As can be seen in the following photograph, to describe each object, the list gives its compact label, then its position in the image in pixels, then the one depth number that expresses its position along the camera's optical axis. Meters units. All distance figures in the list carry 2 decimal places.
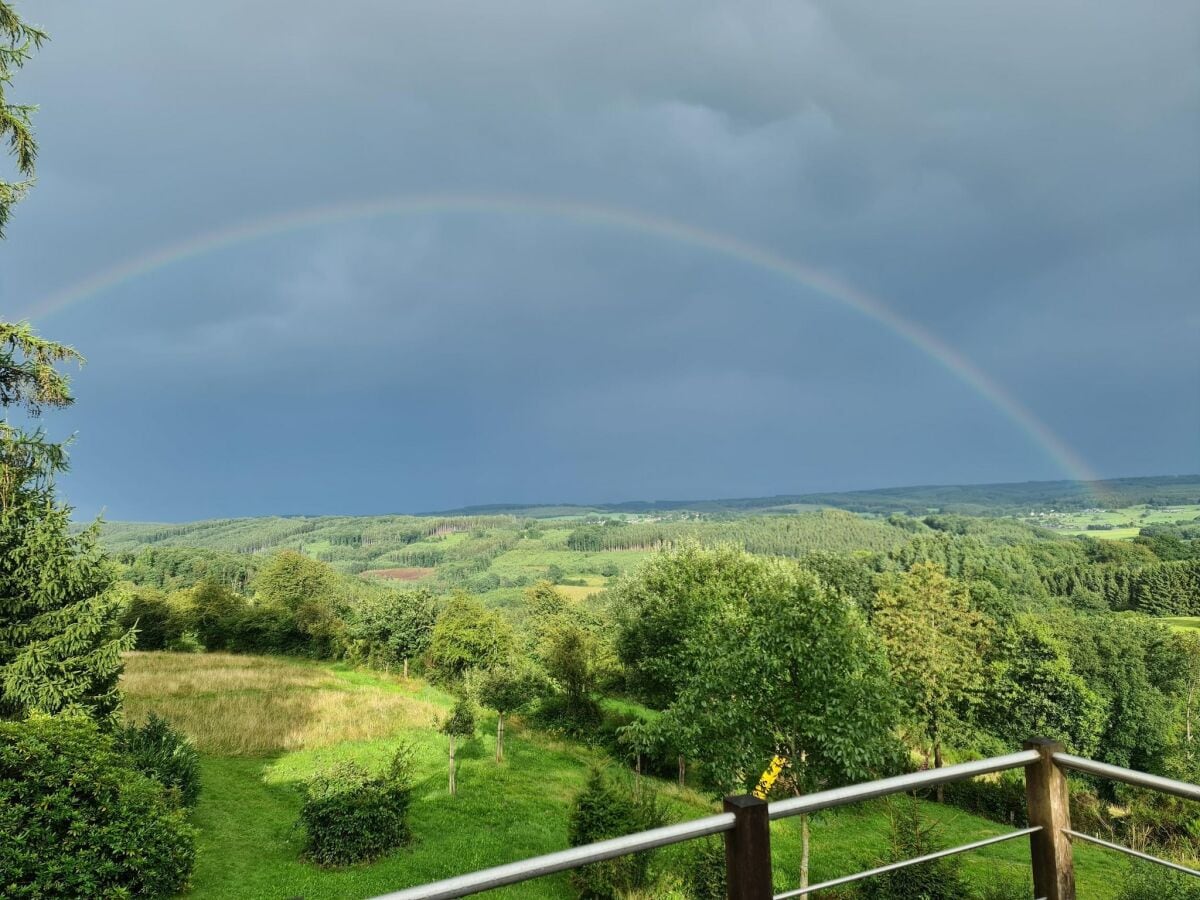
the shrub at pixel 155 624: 45.47
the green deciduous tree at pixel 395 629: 43.56
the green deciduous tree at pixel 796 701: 12.40
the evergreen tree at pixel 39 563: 11.09
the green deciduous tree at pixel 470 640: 32.16
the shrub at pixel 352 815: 13.28
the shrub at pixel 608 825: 11.33
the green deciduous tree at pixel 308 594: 49.50
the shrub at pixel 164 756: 13.48
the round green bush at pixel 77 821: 8.63
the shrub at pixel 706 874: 11.77
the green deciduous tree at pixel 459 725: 18.41
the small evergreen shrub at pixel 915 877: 11.38
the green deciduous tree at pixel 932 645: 30.11
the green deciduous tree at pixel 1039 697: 32.57
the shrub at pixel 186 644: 44.62
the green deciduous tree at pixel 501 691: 22.17
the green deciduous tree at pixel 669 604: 22.88
